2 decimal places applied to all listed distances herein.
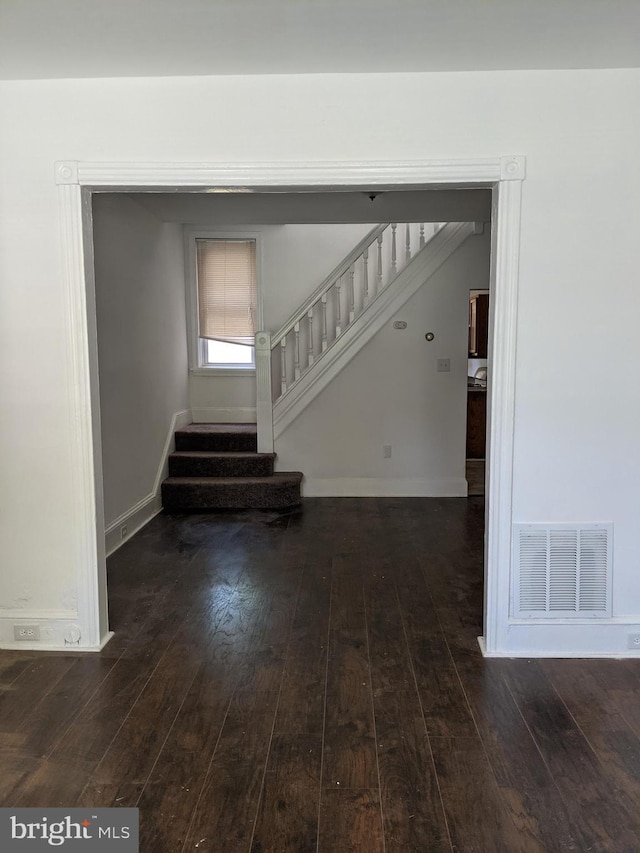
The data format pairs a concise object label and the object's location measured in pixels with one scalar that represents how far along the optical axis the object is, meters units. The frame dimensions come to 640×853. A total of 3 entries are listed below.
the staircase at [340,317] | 5.61
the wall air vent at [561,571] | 2.76
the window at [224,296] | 6.65
